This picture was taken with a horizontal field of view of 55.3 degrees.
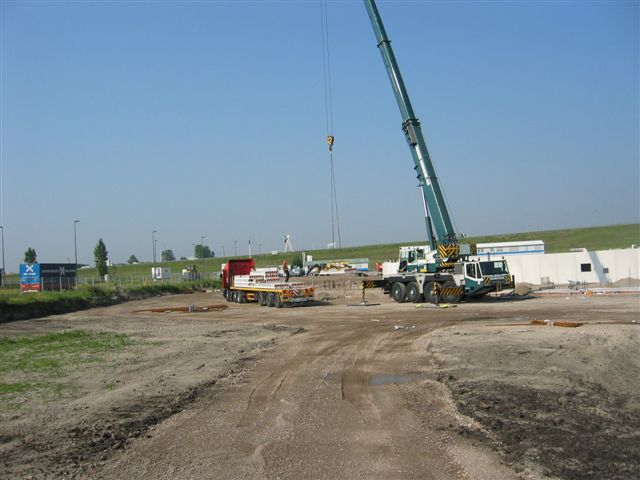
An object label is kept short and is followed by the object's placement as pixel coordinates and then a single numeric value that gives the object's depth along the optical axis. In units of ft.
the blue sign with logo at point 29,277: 171.63
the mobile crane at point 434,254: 113.09
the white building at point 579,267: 142.61
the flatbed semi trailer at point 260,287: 122.11
